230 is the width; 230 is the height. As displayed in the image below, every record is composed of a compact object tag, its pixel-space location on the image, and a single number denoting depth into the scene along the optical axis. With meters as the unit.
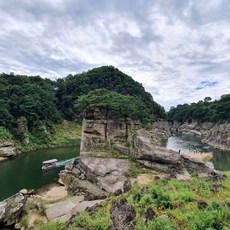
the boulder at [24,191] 21.18
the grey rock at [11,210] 14.45
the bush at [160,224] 6.83
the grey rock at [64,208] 13.87
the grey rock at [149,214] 7.77
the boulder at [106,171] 20.67
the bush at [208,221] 6.60
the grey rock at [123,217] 7.54
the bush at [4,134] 39.37
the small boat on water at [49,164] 30.81
